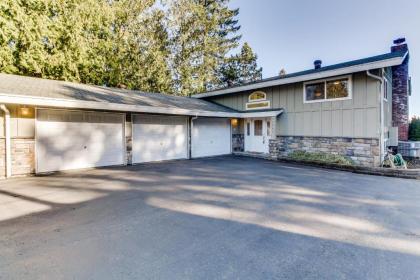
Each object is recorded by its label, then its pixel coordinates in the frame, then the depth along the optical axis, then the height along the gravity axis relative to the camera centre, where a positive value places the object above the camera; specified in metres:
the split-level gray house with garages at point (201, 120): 7.87 +0.83
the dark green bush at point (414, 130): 12.89 +0.41
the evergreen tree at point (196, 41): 21.20 +9.48
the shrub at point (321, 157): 9.45 -0.82
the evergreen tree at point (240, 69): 26.83 +8.08
